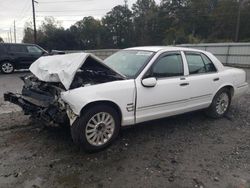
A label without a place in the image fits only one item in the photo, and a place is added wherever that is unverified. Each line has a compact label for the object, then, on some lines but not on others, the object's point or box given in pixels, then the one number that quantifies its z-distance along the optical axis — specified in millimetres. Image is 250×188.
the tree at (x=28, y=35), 51189
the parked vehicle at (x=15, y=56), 10168
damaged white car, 2816
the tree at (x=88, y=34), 46627
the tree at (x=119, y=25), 46444
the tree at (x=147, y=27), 43981
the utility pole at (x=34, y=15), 25043
